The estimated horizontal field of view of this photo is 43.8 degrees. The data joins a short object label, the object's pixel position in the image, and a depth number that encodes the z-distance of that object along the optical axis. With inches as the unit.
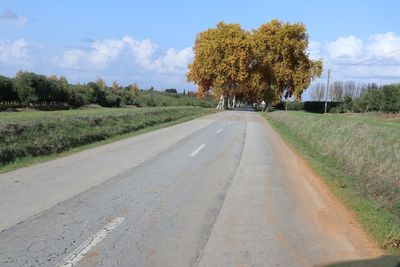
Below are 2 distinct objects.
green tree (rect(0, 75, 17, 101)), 2187.5
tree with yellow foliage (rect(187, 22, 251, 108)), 2625.5
